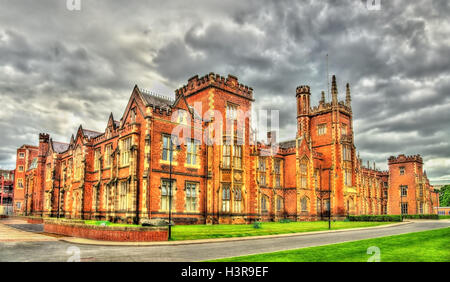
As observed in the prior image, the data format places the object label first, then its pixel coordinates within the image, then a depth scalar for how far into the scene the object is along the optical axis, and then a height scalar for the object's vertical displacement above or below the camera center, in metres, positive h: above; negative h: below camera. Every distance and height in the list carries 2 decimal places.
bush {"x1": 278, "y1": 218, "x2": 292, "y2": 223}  49.65 -5.16
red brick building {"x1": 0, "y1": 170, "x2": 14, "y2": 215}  101.35 -0.16
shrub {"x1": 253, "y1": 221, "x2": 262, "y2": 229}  33.34 -3.95
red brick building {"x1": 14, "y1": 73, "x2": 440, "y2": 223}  34.00 +2.05
